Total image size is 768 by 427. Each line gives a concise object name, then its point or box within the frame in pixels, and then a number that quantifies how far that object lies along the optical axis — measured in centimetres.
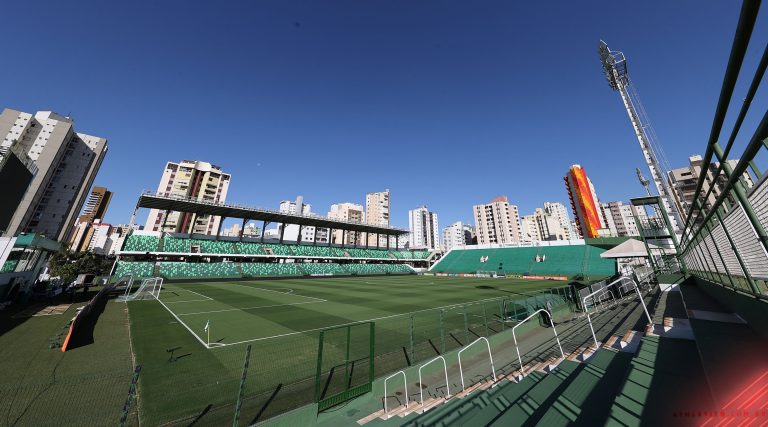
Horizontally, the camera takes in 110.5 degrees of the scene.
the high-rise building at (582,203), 7259
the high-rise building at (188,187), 8188
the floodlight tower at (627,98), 4641
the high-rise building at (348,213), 13462
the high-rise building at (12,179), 1641
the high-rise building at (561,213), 15112
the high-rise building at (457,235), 15938
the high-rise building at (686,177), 6074
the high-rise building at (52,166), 6153
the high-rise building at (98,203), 12832
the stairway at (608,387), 306
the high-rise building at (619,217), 13012
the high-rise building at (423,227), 15138
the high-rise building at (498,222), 12431
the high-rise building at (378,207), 13325
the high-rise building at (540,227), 12488
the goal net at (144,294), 2203
